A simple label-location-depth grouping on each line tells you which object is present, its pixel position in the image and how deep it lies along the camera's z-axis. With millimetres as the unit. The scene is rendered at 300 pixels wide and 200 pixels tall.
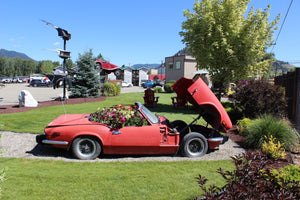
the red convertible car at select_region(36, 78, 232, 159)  5223
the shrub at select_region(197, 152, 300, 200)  2154
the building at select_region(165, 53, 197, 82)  38188
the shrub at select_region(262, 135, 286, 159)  5320
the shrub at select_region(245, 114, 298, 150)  6082
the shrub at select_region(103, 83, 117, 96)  19828
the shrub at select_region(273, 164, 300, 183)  3110
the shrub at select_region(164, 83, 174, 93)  26425
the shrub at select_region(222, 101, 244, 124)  9791
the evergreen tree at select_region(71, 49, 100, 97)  17984
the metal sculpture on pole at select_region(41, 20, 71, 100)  13623
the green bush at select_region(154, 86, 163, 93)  27234
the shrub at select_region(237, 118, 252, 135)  7705
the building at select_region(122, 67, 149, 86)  62647
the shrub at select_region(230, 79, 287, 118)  8484
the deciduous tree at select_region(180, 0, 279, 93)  11672
